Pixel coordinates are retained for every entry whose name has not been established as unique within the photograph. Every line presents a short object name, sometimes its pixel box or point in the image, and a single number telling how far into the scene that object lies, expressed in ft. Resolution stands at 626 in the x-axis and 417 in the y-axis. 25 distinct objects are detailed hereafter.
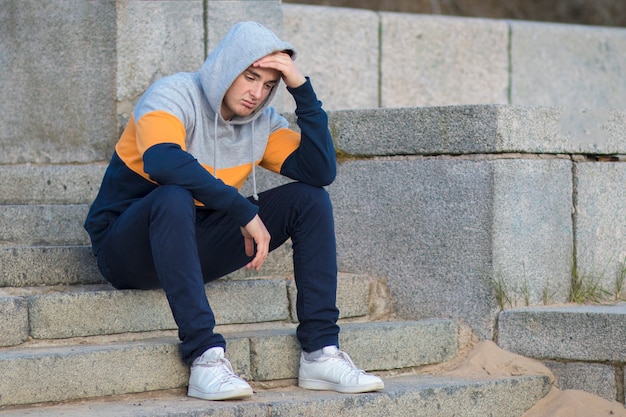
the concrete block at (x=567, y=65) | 45.80
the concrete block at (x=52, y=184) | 30.91
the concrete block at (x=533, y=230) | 26.99
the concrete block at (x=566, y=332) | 25.82
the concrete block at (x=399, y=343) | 25.53
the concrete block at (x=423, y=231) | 27.20
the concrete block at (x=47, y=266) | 25.09
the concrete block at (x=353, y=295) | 27.91
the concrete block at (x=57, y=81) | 32.73
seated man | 21.61
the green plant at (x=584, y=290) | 28.45
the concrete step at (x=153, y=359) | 21.04
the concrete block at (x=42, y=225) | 27.89
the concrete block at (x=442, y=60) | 43.16
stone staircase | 21.27
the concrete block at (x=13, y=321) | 22.61
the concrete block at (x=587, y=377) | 25.99
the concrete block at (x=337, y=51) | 40.47
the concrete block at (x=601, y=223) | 28.60
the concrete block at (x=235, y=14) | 33.81
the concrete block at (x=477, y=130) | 27.02
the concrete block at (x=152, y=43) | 32.53
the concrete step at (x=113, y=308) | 23.02
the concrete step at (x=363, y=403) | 20.66
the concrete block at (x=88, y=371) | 20.83
